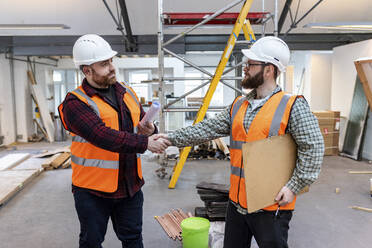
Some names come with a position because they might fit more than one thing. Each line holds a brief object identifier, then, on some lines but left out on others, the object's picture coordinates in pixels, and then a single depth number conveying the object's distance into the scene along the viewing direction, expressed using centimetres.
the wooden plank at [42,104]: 1179
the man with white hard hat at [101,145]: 219
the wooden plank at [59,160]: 744
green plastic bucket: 322
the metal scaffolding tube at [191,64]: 528
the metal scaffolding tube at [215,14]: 475
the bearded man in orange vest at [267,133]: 190
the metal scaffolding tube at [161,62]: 530
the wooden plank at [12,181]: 519
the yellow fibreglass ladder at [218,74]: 443
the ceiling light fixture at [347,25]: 543
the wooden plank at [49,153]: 862
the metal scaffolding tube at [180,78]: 547
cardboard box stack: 830
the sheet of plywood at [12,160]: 722
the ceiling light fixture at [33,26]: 662
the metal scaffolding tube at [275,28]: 496
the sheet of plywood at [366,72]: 580
